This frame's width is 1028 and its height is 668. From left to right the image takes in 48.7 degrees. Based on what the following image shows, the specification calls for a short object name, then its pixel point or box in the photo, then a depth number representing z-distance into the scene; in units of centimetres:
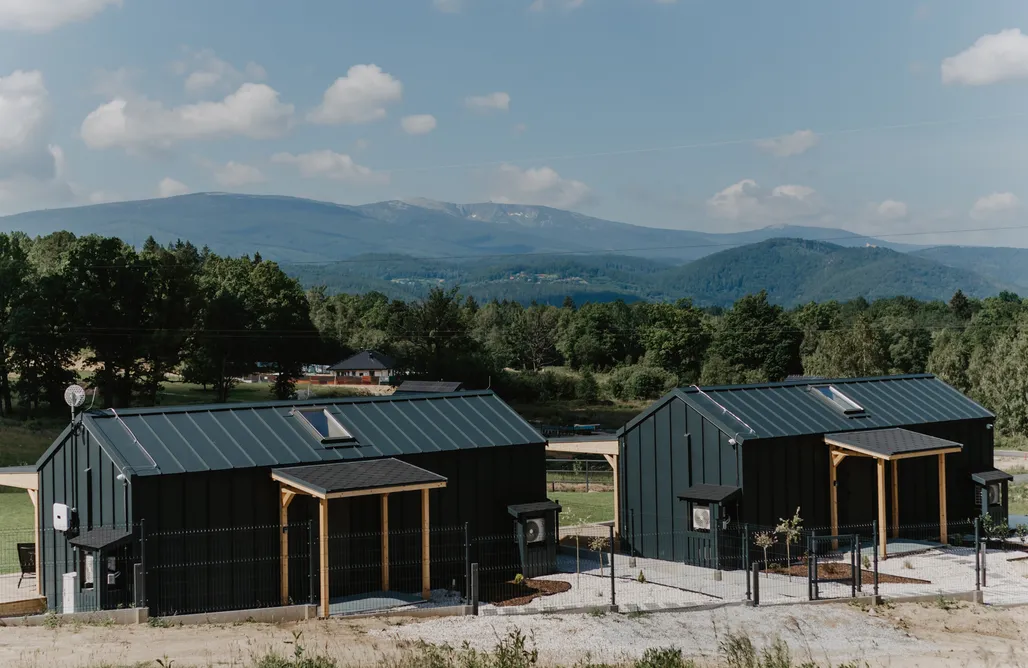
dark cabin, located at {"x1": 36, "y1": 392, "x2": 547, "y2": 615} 2022
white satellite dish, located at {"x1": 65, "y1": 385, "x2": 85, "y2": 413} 2195
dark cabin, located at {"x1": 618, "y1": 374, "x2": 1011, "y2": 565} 2586
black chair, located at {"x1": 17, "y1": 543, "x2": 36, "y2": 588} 2311
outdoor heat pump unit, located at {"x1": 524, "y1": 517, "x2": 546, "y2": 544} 2450
